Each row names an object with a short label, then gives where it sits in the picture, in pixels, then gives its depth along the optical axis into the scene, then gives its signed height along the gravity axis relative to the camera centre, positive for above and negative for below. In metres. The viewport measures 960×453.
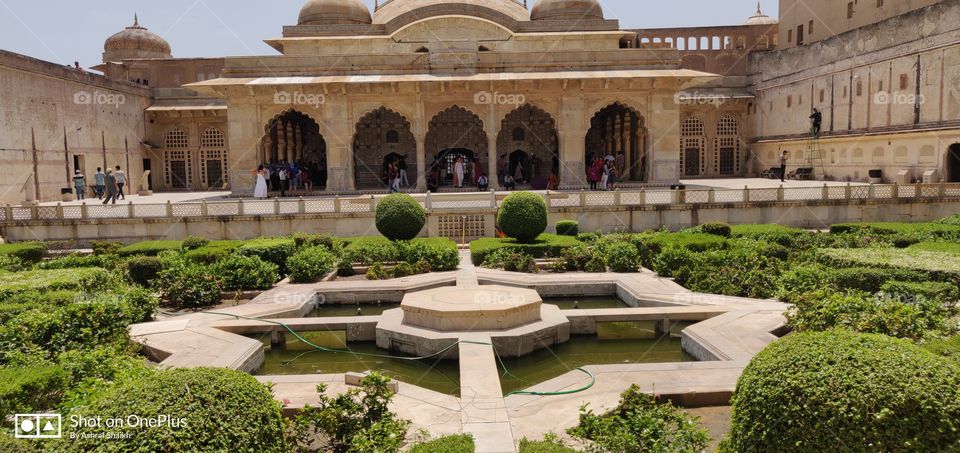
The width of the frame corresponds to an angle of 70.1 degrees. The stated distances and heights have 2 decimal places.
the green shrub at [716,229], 15.12 -1.16
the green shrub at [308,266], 12.17 -1.42
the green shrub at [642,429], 4.51 -1.75
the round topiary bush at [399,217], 14.40 -0.70
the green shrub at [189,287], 10.36 -1.49
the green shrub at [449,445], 4.63 -1.80
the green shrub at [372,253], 13.53 -1.35
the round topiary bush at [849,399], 3.51 -1.20
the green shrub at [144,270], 11.70 -1.35
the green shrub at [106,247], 14.38 -1.20
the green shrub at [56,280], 9.15 -1.23
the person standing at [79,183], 21.95 +0.30
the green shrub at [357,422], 4.83 -1.76
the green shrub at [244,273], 11.29 -1.41
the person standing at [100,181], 21.77 +0.34
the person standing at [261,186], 21.22 +0.06
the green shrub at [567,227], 16.06 -1.10
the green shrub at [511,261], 12.89 -1.53
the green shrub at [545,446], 4.64 -1.82
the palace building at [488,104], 22.58 +2.90
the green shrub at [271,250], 12.73 -1.18
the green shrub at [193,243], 14.10 -1.11
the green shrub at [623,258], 12.69 -1.48
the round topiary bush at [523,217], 14.20 -0.74
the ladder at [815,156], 28.06 +0.77
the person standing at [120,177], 21.18 +0.44
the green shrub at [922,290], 8.26 -1.46
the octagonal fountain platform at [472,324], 8.02 -1.77
